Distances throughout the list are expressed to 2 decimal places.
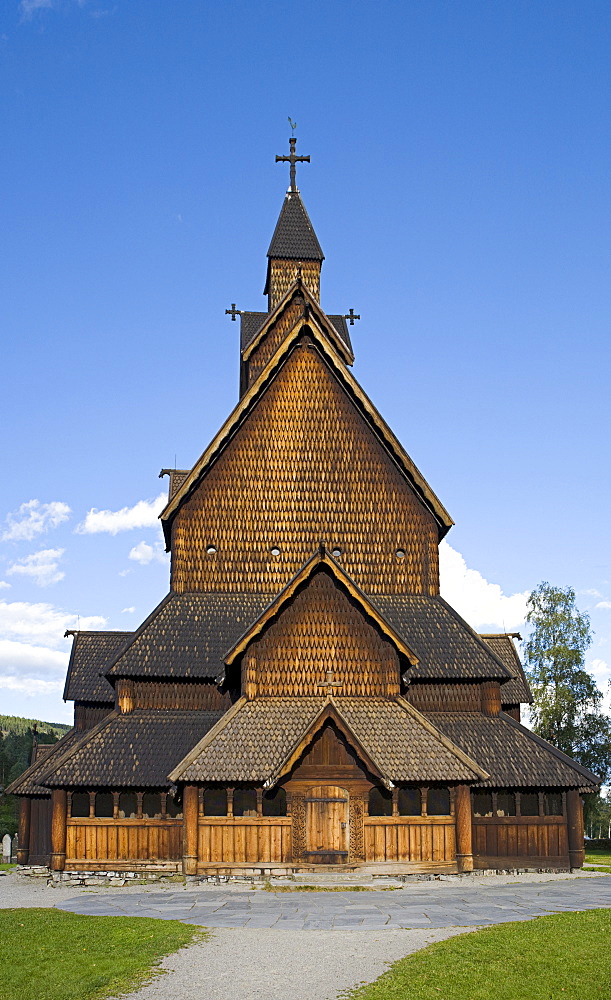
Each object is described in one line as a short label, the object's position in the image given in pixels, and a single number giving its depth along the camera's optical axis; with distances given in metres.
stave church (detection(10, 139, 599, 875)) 20.61
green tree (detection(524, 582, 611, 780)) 40.88
